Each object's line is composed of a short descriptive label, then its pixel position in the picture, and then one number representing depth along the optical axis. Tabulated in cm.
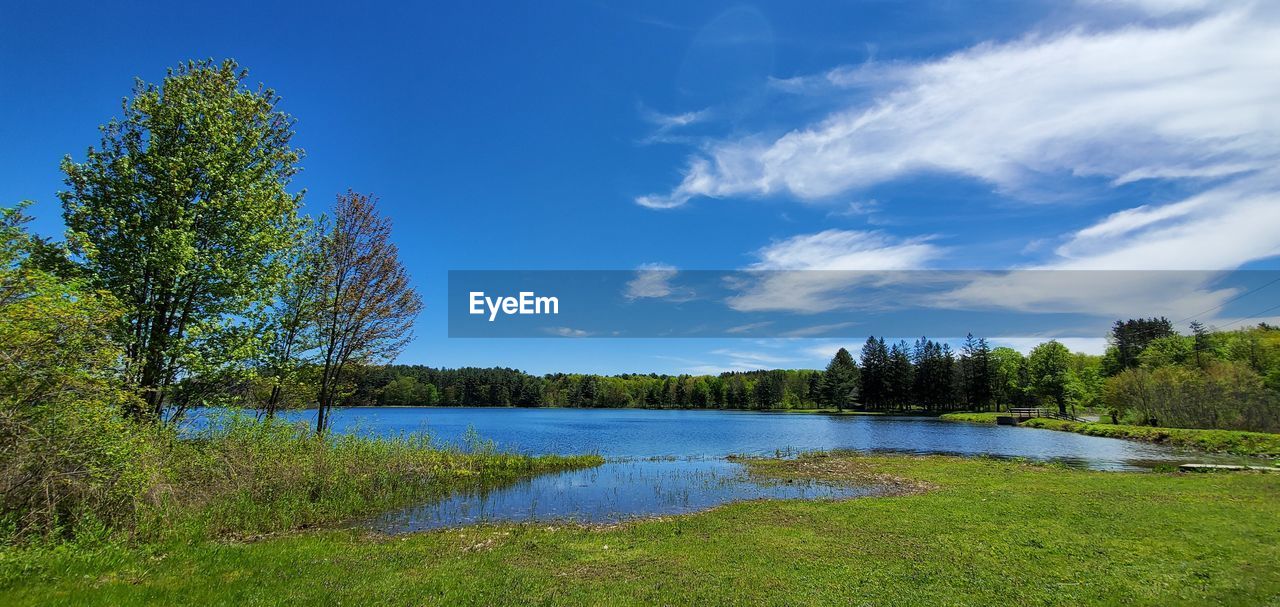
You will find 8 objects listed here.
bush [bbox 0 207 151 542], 862
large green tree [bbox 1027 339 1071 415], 8831
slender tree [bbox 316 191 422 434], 2414
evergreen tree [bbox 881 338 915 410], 12738
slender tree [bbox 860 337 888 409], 13162
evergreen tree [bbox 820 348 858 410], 13412
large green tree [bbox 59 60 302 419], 1444
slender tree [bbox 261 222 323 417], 1998
